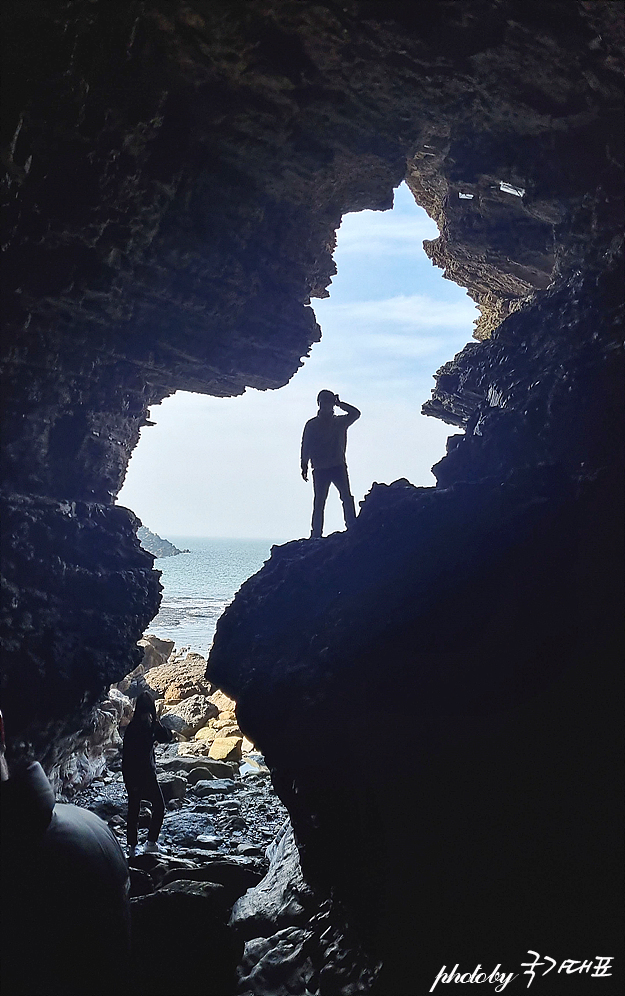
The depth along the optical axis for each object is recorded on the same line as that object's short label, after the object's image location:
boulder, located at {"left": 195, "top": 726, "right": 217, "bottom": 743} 14.38
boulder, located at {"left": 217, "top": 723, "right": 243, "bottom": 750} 13.97
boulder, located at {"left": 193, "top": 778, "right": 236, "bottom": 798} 10.48
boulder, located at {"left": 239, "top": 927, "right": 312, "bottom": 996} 5.30
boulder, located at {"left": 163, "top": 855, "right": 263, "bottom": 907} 6.94
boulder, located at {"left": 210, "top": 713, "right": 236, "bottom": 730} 14.92
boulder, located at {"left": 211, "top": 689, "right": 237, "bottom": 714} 16.27
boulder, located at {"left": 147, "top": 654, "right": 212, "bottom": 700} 18.16
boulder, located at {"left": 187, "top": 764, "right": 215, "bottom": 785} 11.11
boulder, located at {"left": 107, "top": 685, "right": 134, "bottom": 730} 13.50
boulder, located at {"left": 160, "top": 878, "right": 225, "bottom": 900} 6.28
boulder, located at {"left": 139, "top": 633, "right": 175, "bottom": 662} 22.66
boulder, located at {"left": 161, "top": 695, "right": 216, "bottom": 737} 15.24
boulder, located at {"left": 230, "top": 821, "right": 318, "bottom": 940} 6.09
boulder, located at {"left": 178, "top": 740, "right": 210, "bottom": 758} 13.15
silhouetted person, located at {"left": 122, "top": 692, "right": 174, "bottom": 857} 7.93
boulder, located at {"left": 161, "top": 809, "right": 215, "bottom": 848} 8.55
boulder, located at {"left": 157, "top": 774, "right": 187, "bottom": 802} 10.10
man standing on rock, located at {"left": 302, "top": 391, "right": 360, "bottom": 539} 9.45
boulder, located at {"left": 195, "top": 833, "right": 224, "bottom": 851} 8.36
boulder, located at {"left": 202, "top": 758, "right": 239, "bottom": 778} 11.44
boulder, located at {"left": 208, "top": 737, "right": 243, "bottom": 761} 12.50
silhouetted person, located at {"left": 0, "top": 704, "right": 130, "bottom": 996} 3.20
